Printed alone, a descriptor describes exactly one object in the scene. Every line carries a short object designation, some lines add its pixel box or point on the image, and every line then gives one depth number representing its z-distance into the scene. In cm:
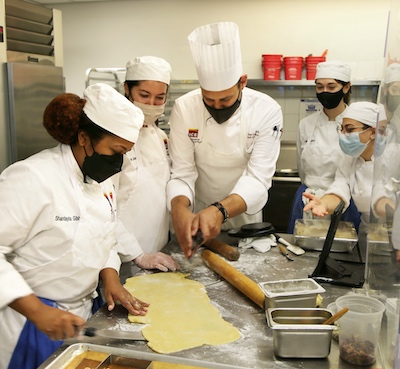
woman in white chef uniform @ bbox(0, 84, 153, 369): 127
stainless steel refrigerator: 279
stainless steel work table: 114
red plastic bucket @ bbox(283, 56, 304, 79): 420
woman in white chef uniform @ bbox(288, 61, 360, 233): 302
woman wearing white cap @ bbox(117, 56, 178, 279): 195
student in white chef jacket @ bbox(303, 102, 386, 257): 229
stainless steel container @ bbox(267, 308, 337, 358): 112
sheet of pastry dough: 124
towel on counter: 197
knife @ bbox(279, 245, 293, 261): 188
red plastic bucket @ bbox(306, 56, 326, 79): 420
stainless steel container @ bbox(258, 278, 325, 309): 132
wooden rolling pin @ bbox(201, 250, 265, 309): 143
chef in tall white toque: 189
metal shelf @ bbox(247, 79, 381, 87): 416
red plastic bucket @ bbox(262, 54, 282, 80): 427
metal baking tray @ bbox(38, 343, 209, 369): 113
